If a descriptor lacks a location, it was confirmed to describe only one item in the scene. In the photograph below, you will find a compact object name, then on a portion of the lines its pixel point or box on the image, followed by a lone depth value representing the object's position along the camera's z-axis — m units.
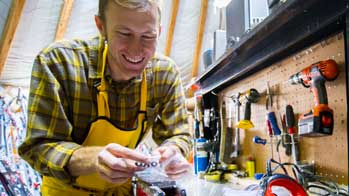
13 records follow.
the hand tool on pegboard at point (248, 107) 1.88
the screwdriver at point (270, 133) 1.66
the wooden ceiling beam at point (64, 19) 3.84
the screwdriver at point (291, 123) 1.46
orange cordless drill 1.12
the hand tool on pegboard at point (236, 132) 2.17
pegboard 1.18
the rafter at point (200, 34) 4.35
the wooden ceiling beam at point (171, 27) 4.30
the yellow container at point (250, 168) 1.95
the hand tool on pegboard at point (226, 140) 2.38
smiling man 0.87
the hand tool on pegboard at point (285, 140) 1.51
